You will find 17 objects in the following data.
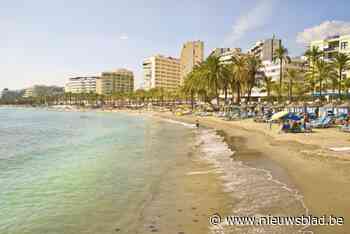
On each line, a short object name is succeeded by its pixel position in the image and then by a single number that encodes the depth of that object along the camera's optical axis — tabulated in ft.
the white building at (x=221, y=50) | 530.06
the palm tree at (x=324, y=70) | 167.94
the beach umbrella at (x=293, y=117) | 91.97
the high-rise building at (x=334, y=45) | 258.78
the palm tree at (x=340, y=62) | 163.53
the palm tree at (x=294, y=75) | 219.75
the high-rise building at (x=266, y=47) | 403.54
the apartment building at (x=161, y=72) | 600.39
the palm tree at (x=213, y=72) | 197.47
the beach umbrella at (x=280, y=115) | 93.18
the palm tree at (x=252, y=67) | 187.42
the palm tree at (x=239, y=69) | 188.24
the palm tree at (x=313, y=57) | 172.96
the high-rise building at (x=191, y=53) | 609.83
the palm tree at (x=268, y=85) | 223.55
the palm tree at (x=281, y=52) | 185.17
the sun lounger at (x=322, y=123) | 93.69
